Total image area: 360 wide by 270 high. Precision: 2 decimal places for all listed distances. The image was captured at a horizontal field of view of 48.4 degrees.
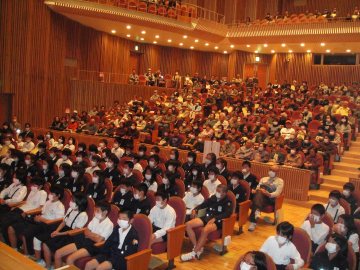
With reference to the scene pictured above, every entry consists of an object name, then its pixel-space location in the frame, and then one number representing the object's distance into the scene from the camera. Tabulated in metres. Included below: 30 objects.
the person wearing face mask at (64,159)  8.40
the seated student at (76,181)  6.88
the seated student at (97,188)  6.65
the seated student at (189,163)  8.44
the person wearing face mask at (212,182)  7.00
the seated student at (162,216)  5.34
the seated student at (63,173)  7.08
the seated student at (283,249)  4.35
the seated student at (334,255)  4.22
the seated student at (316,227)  5.08
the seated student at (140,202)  5.83
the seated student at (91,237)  4.75
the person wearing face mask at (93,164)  7.93
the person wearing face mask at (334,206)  5.72
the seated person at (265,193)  7.19
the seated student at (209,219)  5.70
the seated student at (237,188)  6.88
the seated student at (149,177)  7.20
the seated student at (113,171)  7.75
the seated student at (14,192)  6.24
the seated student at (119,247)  4.47
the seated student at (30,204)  5.72
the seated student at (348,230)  4.83
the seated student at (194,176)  7.65
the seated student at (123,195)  6.09
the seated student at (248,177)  7.49
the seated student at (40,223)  5.38
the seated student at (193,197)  6.29
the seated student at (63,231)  5.08
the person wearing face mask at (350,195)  6.42
